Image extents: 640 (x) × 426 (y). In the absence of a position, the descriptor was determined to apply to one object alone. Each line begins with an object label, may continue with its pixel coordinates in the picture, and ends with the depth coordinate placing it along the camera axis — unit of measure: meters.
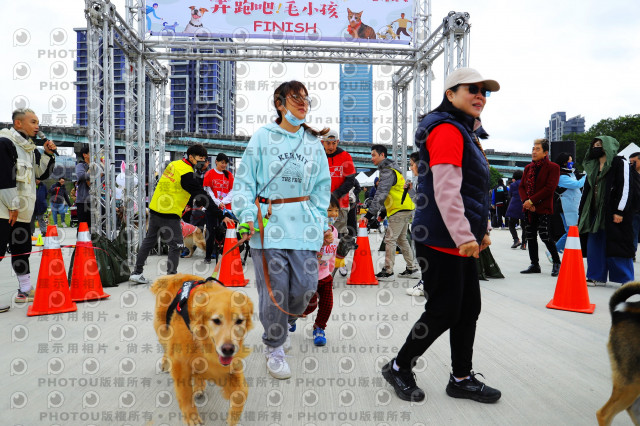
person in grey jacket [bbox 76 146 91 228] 9.71
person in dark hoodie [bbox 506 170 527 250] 9.27
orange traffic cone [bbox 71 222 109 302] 5.16
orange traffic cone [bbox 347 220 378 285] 6.51
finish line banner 9.23
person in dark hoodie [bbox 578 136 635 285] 5.84
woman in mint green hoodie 2.80
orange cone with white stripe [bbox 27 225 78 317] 4.51
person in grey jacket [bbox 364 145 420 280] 6.40
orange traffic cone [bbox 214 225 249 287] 6.19
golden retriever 2.04
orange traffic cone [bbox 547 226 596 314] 4.72
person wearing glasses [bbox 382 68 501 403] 2.40
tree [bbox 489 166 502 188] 72.35
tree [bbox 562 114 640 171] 45.91
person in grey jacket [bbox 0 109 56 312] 4.65
